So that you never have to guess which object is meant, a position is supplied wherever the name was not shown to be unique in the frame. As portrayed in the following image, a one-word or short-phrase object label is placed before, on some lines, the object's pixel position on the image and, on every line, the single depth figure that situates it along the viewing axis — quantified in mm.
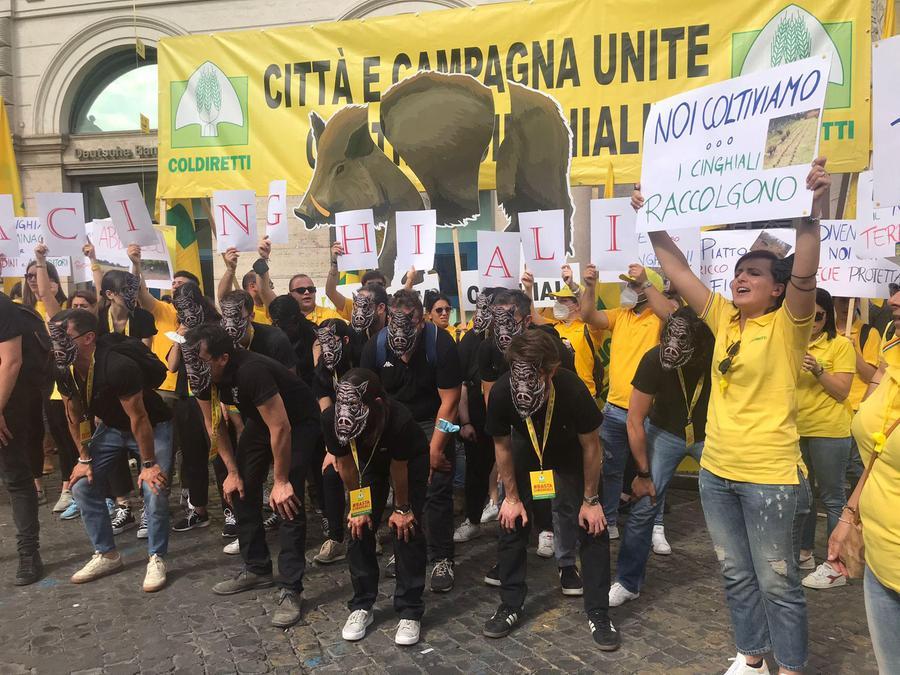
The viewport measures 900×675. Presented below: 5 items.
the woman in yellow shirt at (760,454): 2930
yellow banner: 6086
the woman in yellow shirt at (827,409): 4500
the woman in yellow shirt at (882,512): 2240
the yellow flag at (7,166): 8719
